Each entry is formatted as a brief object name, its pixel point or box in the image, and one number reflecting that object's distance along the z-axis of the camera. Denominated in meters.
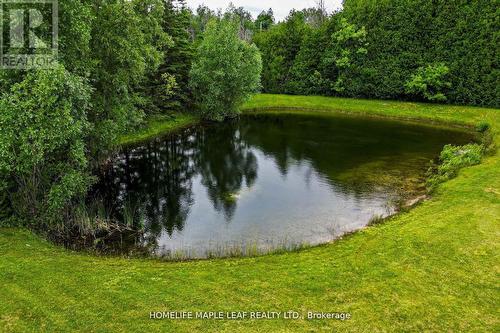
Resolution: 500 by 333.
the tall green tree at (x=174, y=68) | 43.09
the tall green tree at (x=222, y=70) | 46.19
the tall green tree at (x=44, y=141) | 14.73
